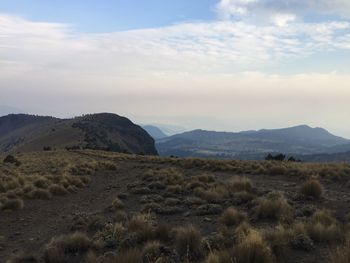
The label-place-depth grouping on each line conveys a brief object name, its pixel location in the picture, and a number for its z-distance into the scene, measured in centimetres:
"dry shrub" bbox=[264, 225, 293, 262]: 975
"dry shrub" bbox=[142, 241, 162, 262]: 984
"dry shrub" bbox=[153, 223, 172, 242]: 1200
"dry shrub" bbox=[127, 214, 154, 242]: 1196
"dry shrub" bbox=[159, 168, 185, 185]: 2550
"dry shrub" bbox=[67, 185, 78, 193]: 2562
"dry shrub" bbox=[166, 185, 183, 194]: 2183
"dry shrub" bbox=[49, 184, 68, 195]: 2392
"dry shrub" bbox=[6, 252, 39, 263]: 1112
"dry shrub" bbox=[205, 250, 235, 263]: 873
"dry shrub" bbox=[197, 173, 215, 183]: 2570
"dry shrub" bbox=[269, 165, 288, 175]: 2888
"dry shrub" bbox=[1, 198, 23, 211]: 1925
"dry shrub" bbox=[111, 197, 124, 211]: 1854
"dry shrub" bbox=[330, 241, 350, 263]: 800
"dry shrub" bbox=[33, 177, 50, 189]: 2536
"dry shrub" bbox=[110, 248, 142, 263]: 947
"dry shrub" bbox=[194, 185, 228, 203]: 1842
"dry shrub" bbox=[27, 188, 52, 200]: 2248
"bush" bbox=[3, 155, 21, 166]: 4371
